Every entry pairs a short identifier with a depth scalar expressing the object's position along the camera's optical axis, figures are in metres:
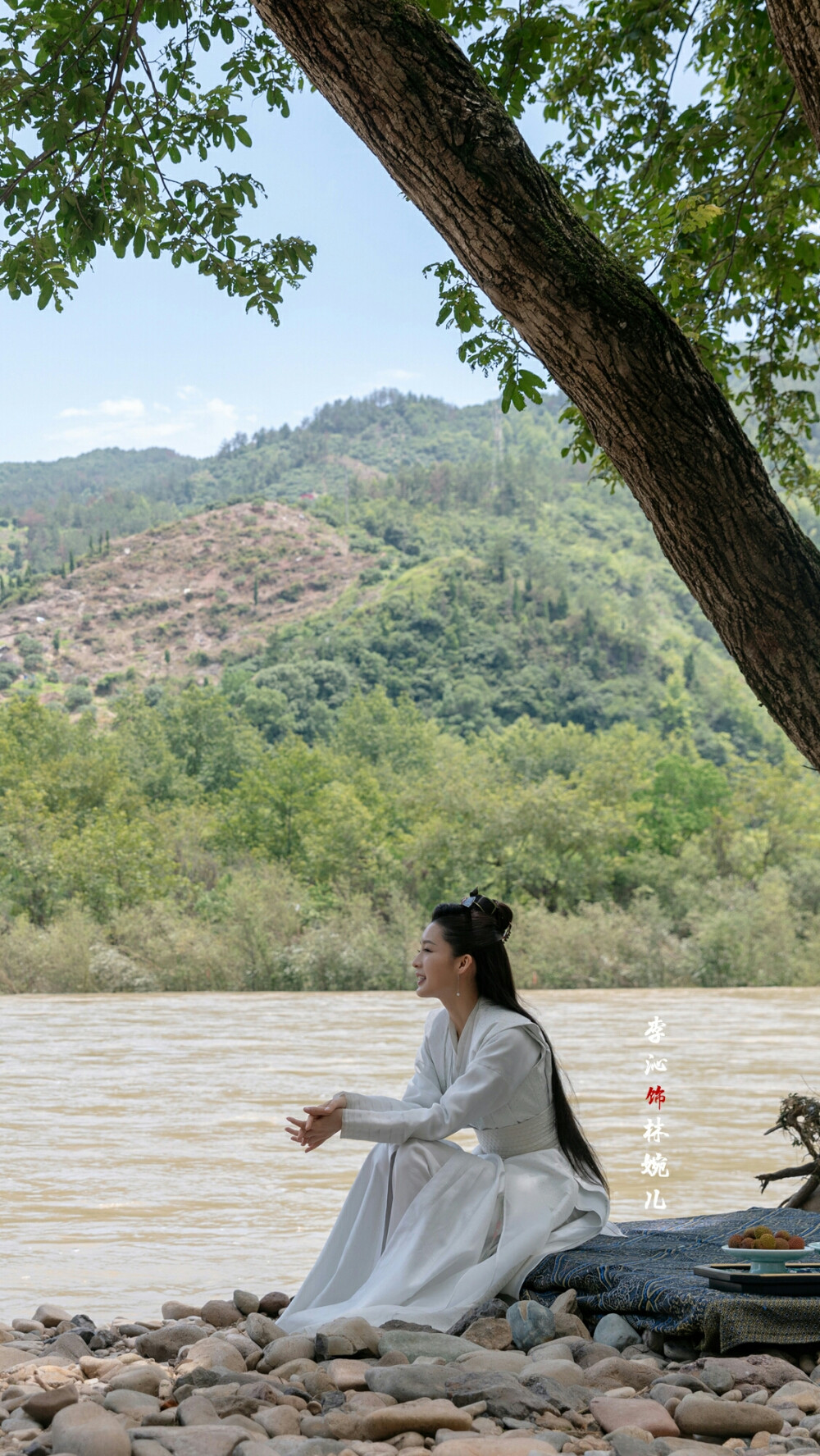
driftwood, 4.60
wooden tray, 3.12
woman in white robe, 3.33
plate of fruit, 3.15
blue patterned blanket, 3.06
